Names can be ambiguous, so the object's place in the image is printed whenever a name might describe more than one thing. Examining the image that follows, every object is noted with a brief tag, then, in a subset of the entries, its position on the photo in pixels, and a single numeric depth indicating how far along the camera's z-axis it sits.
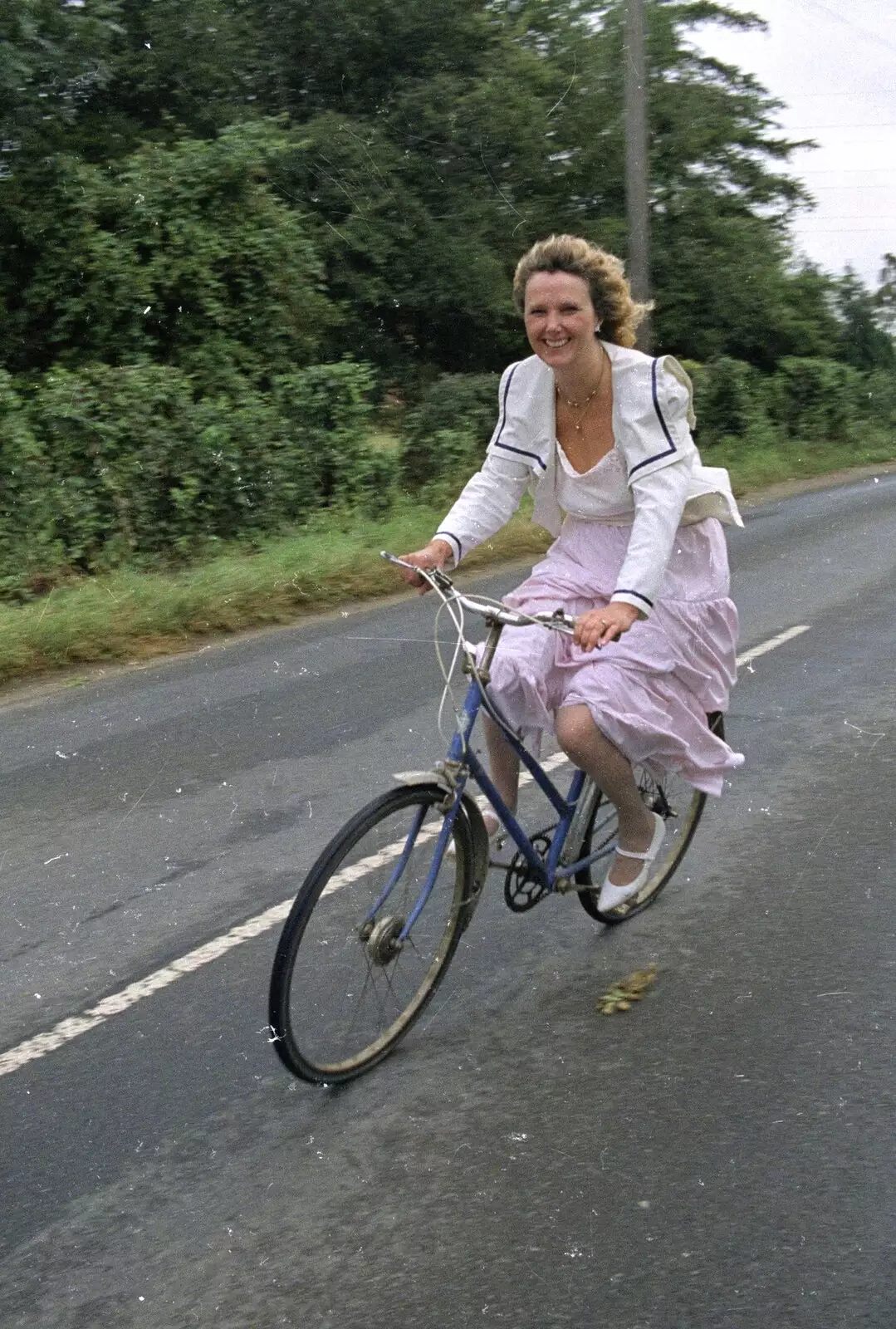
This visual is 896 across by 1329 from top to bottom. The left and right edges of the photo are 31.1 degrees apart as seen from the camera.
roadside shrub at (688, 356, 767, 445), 26.28
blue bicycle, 3.80
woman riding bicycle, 4.18
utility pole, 18.55
